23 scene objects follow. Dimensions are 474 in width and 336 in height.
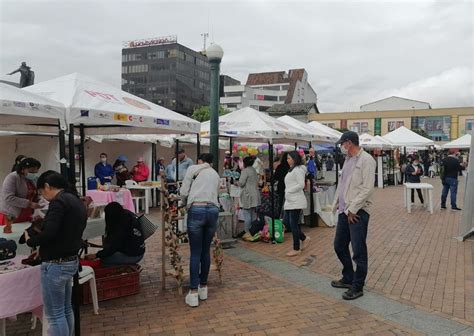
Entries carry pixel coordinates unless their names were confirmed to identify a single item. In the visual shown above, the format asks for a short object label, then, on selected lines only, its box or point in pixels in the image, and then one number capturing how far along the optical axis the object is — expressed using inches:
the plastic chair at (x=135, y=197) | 441.4
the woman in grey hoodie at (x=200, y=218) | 180.1
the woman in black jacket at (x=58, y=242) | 118.0
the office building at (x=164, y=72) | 4089.6
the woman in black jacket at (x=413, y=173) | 484.4
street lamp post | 278.8
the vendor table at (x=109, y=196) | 301.6
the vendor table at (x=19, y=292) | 130.1
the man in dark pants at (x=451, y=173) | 464.8
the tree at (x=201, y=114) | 2214.6
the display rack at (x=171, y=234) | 195.8
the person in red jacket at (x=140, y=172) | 473.1
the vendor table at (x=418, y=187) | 459.2
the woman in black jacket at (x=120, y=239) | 188.9
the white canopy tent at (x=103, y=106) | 169.0
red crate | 182.9
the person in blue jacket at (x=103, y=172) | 435.5
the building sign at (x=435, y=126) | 2661.9
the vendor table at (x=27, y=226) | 167.8
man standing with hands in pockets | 183.2
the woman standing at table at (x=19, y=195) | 181.8
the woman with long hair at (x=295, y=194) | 262.2
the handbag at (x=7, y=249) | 149.1
